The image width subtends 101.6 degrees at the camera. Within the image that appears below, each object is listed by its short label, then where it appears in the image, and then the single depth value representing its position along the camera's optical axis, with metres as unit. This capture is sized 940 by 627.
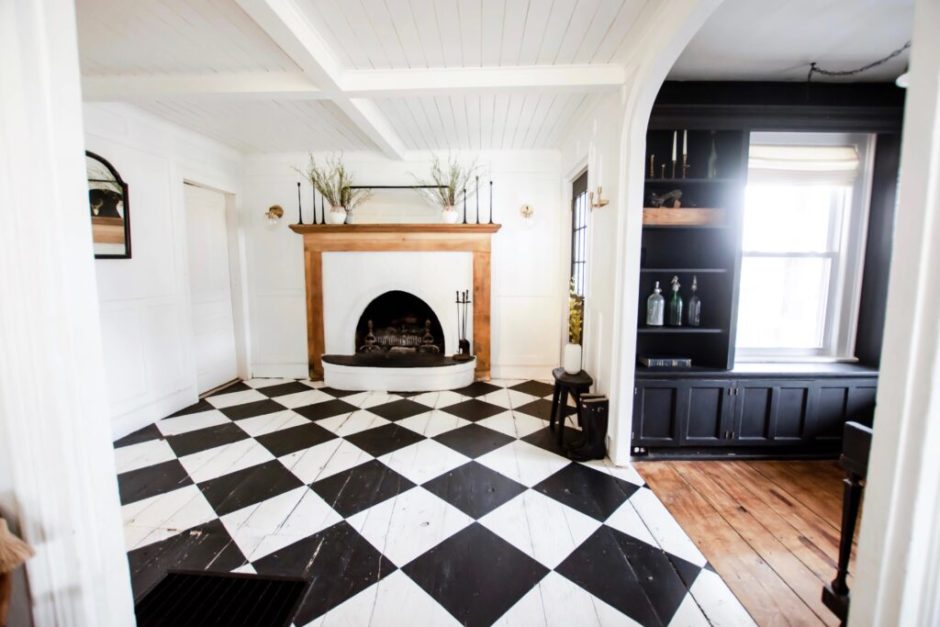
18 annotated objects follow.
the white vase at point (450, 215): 4.04
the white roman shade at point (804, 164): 2.67
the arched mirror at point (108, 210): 2.76
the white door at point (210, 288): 3.79
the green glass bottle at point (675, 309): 2.72
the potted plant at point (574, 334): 2.71
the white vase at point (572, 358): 2.70
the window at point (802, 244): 2.70
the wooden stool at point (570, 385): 2.62
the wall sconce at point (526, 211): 4.16
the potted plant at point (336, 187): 4.05
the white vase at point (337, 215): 4.02
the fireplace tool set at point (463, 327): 4.13
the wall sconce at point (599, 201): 2.60
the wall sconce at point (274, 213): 4.22
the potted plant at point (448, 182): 4.06
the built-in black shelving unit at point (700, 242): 2.55
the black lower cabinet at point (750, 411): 2.56
